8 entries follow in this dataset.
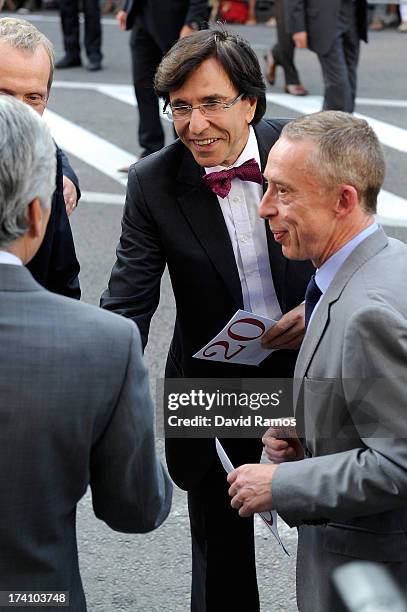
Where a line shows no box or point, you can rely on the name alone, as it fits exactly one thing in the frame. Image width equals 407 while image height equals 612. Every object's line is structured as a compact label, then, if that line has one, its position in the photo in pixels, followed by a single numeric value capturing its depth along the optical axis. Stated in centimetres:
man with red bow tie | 330
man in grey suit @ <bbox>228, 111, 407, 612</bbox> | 246
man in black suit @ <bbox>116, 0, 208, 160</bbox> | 880
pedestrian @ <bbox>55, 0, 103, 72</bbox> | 1323
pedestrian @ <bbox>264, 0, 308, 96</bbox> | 1135
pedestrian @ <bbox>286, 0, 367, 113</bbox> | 935
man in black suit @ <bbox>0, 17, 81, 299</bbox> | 334
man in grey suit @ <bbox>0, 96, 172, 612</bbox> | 212
